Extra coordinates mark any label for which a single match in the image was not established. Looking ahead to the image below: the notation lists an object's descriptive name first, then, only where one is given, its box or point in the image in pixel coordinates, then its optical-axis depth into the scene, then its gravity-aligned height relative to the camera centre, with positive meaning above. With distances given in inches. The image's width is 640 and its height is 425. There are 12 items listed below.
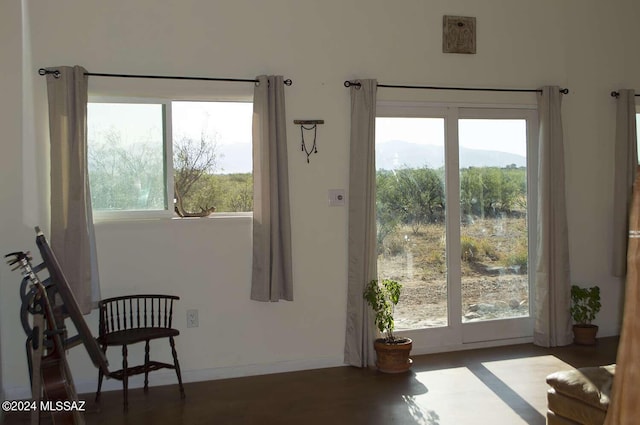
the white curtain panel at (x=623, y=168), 211.9 +10.2
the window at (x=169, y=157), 173.0 +13.4
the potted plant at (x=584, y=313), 205.8 -38.9
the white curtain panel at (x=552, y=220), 204.4 -7.2
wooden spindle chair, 153.6 -33.2
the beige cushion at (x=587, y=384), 111.0 -35.3
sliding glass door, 199.2 -3.4
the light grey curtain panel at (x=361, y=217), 186.7 -5.0
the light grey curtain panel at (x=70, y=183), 159.3 +5.6
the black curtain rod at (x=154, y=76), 162.2 +35.8
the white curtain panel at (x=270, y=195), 176.6 +2.0
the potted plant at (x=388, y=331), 179.0 -39.5
